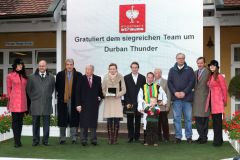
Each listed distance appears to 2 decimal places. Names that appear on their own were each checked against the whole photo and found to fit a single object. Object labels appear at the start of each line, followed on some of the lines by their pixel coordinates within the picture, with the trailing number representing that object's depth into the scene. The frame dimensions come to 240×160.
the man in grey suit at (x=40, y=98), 9.87
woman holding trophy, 10.11
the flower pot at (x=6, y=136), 11.02
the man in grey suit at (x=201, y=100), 10.12
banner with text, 12.01
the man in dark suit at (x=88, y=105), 10.05
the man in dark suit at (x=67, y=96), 10.18
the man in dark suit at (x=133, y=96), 10.32
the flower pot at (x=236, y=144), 9.07
